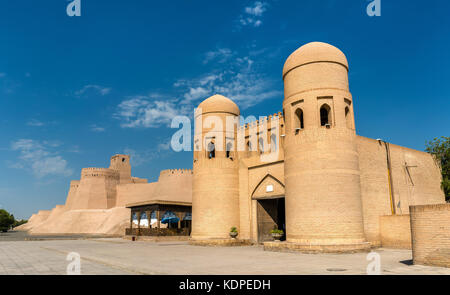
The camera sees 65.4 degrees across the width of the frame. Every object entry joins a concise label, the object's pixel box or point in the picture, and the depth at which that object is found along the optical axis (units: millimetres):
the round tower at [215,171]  26219
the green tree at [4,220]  78250
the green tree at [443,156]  28838
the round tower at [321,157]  18062
